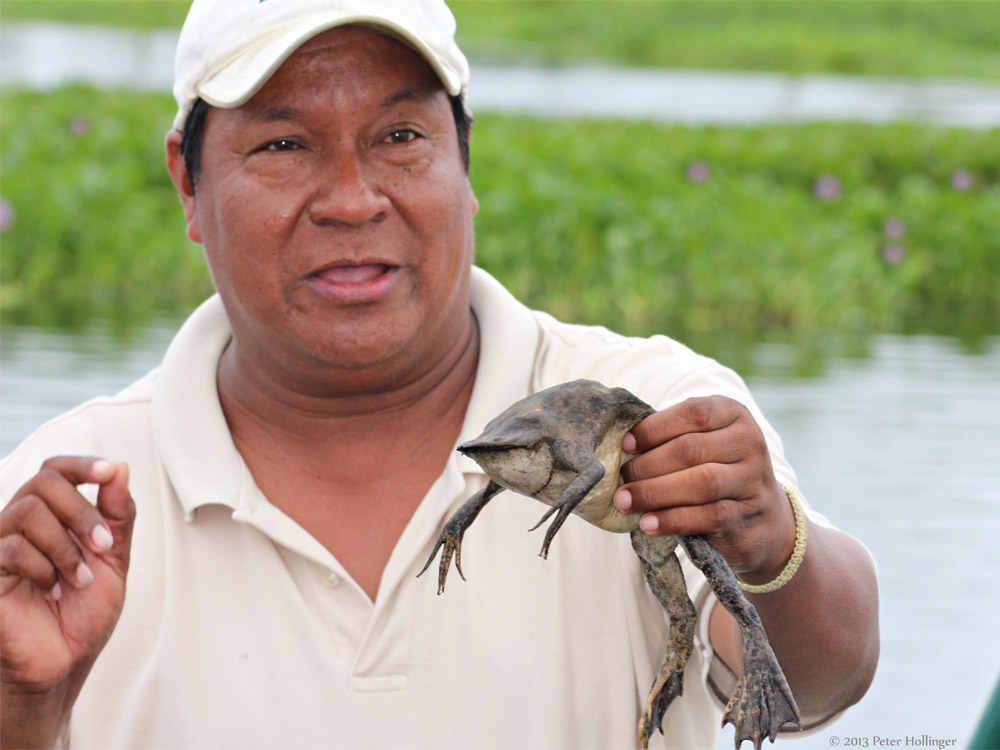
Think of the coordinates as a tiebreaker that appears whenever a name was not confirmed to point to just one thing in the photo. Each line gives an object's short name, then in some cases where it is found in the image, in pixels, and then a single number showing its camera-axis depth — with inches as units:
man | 79.4
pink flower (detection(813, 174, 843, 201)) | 428.8
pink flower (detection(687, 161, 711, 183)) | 424.2
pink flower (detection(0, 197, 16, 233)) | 325.1
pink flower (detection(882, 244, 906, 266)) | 364.2
